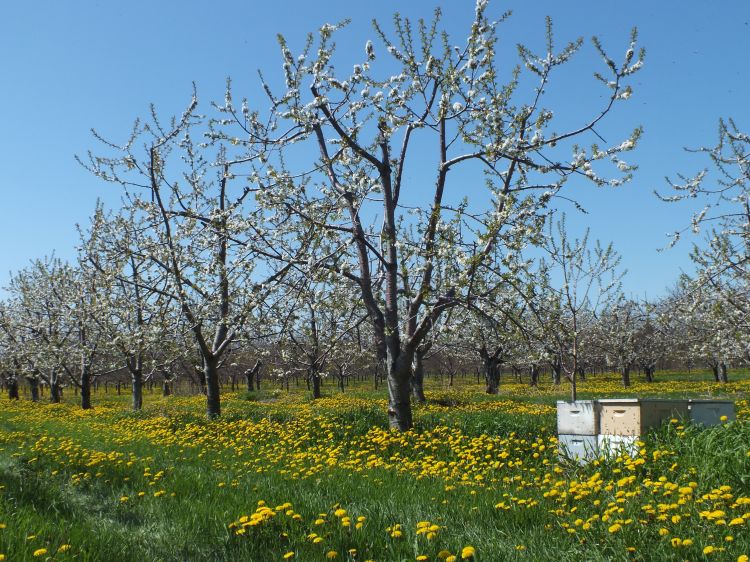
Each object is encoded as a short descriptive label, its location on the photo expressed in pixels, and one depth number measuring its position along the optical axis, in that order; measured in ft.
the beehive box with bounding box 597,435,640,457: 21.22
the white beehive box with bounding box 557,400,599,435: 23.35
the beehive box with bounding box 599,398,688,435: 22.36
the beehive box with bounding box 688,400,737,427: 23.41
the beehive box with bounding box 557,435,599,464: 22.87
